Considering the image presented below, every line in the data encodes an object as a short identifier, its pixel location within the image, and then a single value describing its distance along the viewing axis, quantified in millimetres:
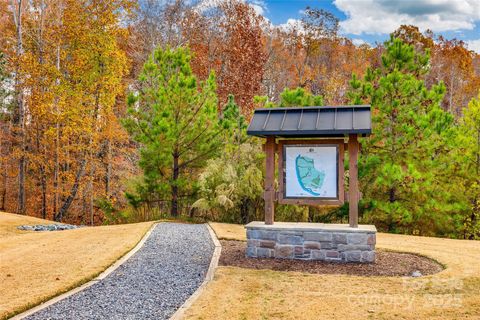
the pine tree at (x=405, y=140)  13328
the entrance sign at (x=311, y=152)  7984
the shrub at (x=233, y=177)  13555
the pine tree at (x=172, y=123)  14539
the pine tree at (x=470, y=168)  14297
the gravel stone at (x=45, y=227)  14328
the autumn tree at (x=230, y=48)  25078
